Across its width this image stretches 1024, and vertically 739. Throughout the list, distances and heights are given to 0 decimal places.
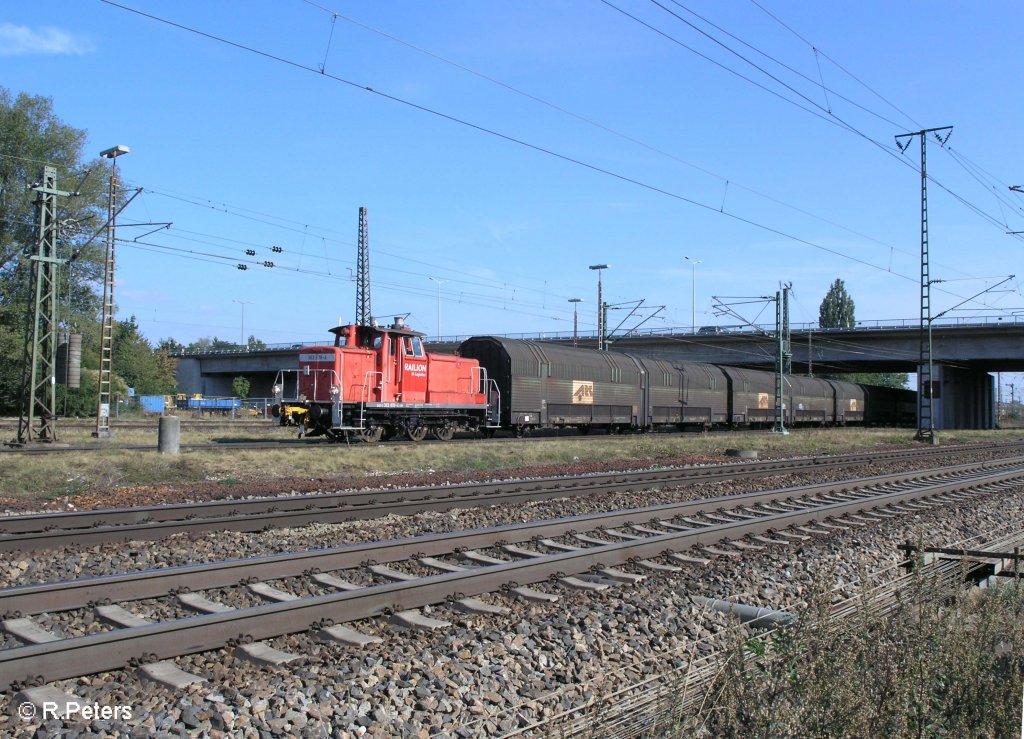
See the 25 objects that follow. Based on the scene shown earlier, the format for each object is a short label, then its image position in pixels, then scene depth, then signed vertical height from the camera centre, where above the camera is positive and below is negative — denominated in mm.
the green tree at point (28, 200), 41156 +10379
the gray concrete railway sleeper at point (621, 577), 6938 -1634
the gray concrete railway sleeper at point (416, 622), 5349 -1593
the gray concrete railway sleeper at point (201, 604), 5633 -1572
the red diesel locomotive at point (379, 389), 21422 +129
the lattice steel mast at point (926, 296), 33281 +4685
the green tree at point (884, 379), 111450 +3496
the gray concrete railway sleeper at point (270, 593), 6043 -1591
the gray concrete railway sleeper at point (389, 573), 6605 -1570
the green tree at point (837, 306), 113812 +13676
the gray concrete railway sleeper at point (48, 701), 3812 -1568
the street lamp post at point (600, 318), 47869 +4999
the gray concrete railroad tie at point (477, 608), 5781 -1606
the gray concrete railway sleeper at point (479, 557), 7473 -1598
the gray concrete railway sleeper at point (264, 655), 4566 -1578
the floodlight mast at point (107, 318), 23344 +2298
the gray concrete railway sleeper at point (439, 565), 7125 -1596
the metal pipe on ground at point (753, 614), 5515 -1616
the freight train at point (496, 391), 21750 +171
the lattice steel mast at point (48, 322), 19562 +1776
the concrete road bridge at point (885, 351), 54750 +3770
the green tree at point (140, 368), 81500 +2580
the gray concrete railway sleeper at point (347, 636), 4977 -1582
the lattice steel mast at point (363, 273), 44438 +7024
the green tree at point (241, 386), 76812 +648
